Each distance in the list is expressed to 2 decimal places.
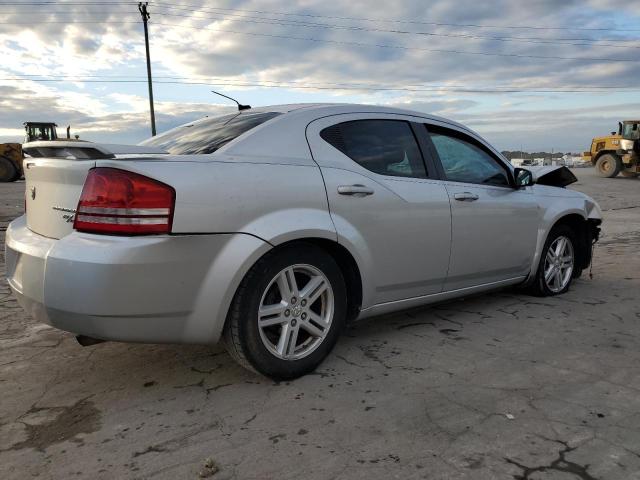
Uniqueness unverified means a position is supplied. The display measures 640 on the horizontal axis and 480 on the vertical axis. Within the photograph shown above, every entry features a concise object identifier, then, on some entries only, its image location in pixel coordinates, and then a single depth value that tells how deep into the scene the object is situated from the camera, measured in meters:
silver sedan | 2.55
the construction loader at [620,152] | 24.98
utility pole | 31.33
